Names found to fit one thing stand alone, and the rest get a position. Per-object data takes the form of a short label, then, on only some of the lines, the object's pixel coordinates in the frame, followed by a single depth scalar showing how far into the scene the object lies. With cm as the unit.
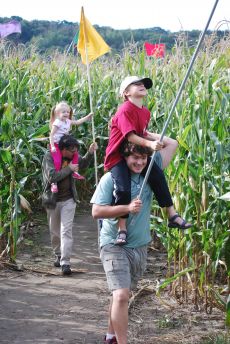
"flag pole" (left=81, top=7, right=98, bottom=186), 1460
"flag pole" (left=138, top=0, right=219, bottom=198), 714
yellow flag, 1532
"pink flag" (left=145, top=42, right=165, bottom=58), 1963
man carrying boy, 814
